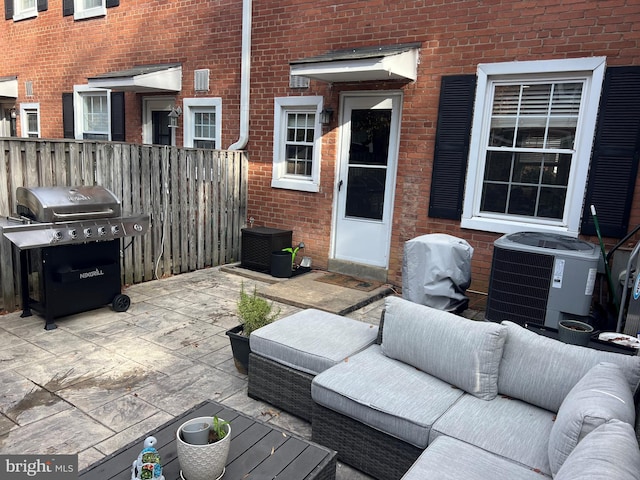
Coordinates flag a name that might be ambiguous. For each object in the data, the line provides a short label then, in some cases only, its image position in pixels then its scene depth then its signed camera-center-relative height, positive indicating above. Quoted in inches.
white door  229.1 -5.0
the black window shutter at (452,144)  201.0 +11.9
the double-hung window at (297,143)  249.0 +10.5
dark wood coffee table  68.2 -47.8
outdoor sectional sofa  69.8 -45.3
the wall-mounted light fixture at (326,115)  238.1 +25.3
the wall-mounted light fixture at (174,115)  296.2 +25.3
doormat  225.0 -60.1
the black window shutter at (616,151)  169.3 +11.1
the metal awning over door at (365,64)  195.0 +44.8
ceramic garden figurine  61.9 -42.9
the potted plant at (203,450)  63.4 -41.4
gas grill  148.8 -34.4
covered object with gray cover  175.3 -39.0
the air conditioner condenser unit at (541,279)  147.6 -34.5
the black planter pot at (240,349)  126.6 -54.0
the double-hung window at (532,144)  180.1 +13.2
